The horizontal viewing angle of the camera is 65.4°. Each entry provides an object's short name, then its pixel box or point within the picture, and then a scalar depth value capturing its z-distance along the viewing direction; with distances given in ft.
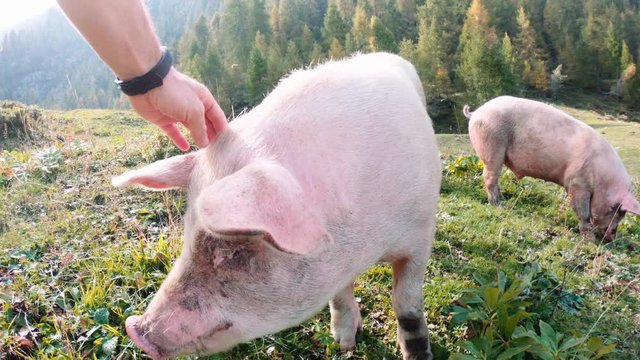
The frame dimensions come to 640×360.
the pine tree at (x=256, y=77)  144.77
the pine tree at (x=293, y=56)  156.15
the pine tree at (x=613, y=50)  160.45
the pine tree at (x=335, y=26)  177.99
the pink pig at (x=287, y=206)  4.91
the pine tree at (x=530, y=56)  151.64
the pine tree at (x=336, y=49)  150.14
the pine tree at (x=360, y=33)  153.38
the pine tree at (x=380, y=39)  141.90
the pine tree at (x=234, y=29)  196.03
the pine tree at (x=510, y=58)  125.70
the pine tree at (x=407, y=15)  194.70
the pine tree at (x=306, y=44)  168.90
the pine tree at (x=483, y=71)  121.90
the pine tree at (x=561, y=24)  180.36
